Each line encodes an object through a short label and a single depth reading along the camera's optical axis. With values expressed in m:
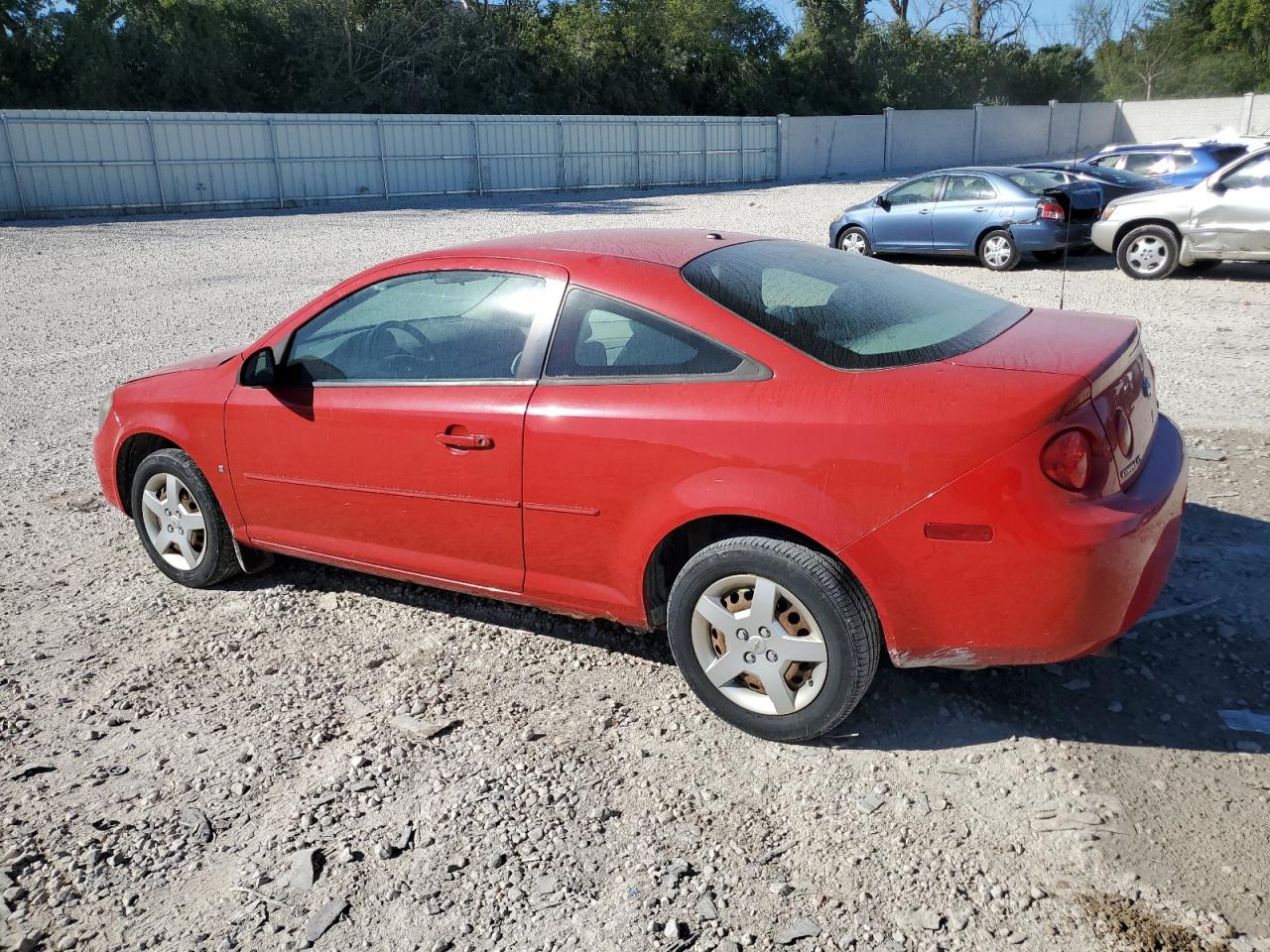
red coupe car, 3.05
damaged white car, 11.95
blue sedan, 14.19
